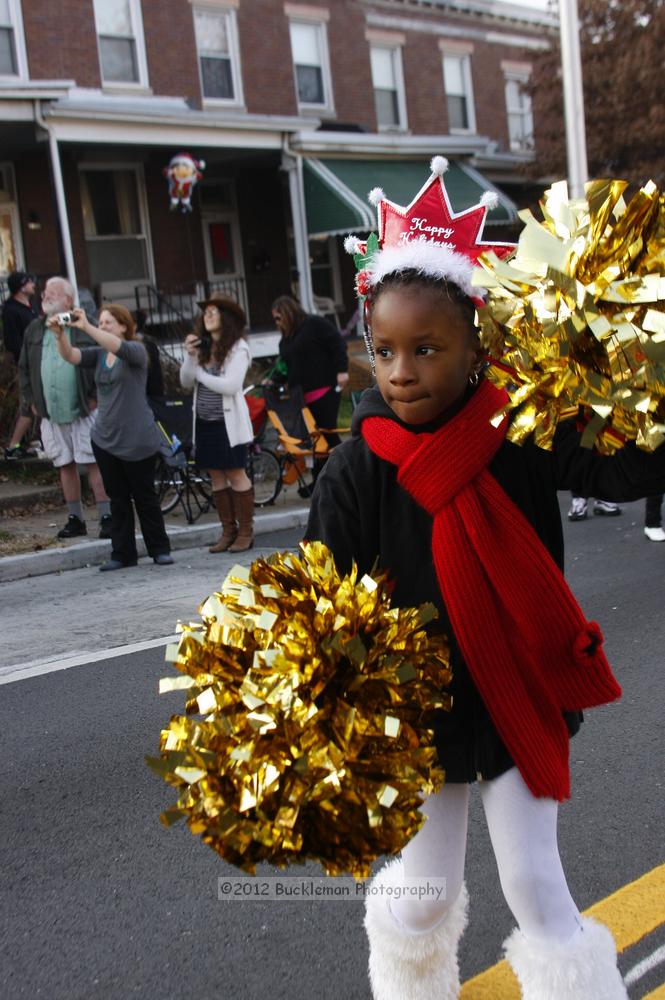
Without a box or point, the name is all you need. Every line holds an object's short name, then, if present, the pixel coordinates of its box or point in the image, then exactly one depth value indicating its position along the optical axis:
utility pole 14.51
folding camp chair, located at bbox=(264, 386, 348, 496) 10.80
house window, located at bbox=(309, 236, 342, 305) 24.42
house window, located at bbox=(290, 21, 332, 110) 22.34
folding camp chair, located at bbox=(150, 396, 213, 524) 10.22
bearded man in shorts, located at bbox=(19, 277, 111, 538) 9.15
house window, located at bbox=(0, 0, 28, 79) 17.84
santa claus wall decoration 18.52
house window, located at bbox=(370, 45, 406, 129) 24.12
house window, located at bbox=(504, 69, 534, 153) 27.12
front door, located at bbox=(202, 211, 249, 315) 21.55
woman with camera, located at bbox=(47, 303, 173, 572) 8.01
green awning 20.30
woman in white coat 8.36
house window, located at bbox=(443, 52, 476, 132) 25.77
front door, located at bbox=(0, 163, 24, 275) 18.62
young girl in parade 2.18
